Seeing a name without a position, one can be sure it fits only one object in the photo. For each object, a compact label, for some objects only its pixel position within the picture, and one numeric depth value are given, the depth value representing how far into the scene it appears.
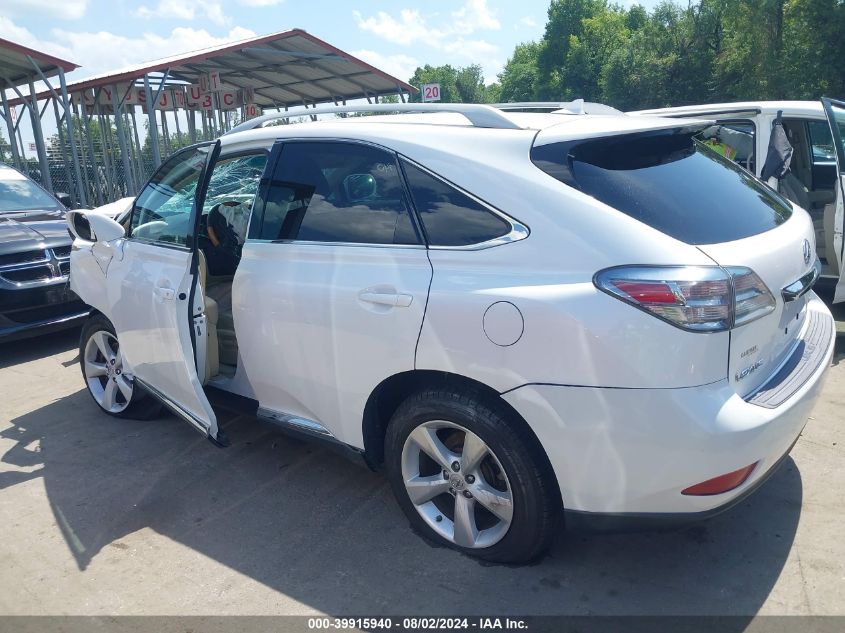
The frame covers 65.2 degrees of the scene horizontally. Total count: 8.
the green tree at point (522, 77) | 65.75
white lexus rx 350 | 2.20
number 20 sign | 12.97
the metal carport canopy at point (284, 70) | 13.32
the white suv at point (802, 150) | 5.36
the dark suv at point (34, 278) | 5.96
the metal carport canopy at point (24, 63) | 11.56
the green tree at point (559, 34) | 60.19
